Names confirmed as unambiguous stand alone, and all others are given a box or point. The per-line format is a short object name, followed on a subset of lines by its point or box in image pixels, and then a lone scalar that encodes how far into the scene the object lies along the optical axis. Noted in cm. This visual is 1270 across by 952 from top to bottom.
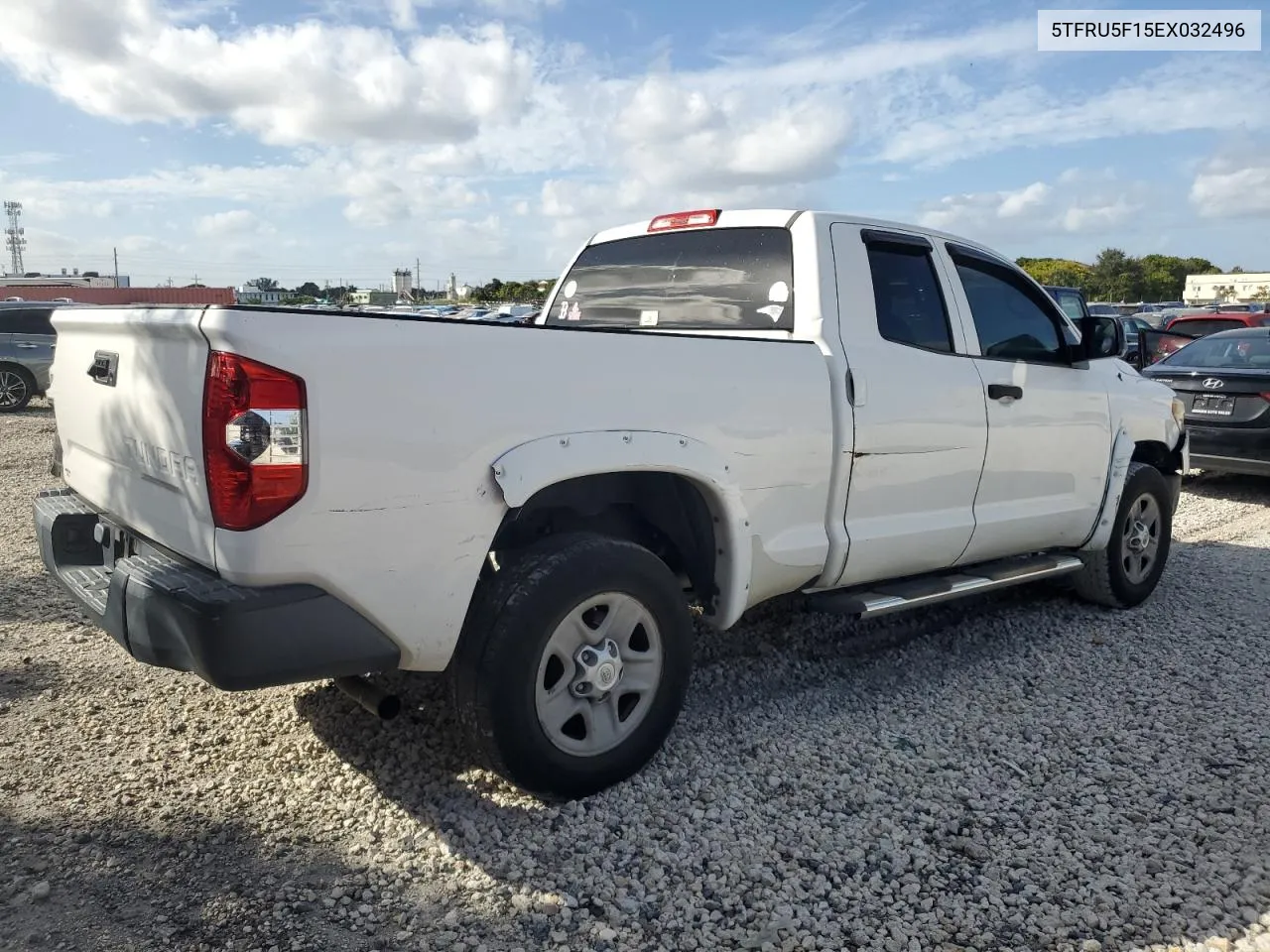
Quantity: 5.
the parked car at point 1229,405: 852
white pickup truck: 258
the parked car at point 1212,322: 1555
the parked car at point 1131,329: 2206
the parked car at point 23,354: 1435
